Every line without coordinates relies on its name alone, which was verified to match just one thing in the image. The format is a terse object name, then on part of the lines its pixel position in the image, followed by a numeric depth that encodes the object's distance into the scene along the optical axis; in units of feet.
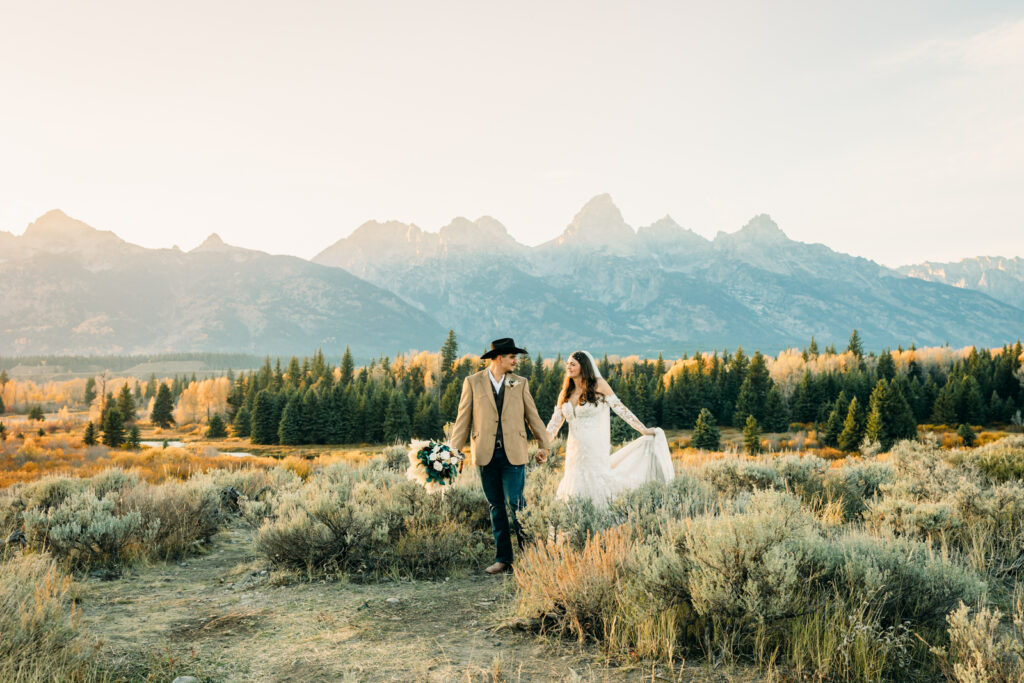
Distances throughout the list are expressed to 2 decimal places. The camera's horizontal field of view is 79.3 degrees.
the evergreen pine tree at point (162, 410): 369.30
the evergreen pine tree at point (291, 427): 272.72
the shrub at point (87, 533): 27.43
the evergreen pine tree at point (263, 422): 283.18
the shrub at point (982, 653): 11.70
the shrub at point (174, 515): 30.14
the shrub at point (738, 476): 34.19
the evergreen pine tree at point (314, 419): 276.00
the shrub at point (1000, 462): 33.35
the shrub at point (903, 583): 15.80
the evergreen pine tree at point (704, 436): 221.05
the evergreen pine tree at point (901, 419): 216.95
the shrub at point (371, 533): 25.54
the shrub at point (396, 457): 47.76
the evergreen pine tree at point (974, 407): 247.29
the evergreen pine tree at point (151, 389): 519.19
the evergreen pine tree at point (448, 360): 383.41
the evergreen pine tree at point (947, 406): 247.50
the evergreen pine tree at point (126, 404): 303.27
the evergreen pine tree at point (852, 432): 217.15
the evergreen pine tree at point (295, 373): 365.49
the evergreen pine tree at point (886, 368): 321.58
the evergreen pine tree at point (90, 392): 541.75
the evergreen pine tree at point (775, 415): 275.39
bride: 26.03
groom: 23.07
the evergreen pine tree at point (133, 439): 223.75
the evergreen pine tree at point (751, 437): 212.84
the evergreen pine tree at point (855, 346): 402.66
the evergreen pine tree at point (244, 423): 310.24
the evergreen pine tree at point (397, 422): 272.72
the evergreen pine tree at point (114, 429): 223.10
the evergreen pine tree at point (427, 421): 281.74
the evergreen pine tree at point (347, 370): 366.10
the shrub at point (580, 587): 16.69
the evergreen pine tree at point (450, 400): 285.23
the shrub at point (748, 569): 14.60
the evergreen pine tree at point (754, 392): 284.00
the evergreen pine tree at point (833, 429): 230.89
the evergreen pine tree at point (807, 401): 290.93
